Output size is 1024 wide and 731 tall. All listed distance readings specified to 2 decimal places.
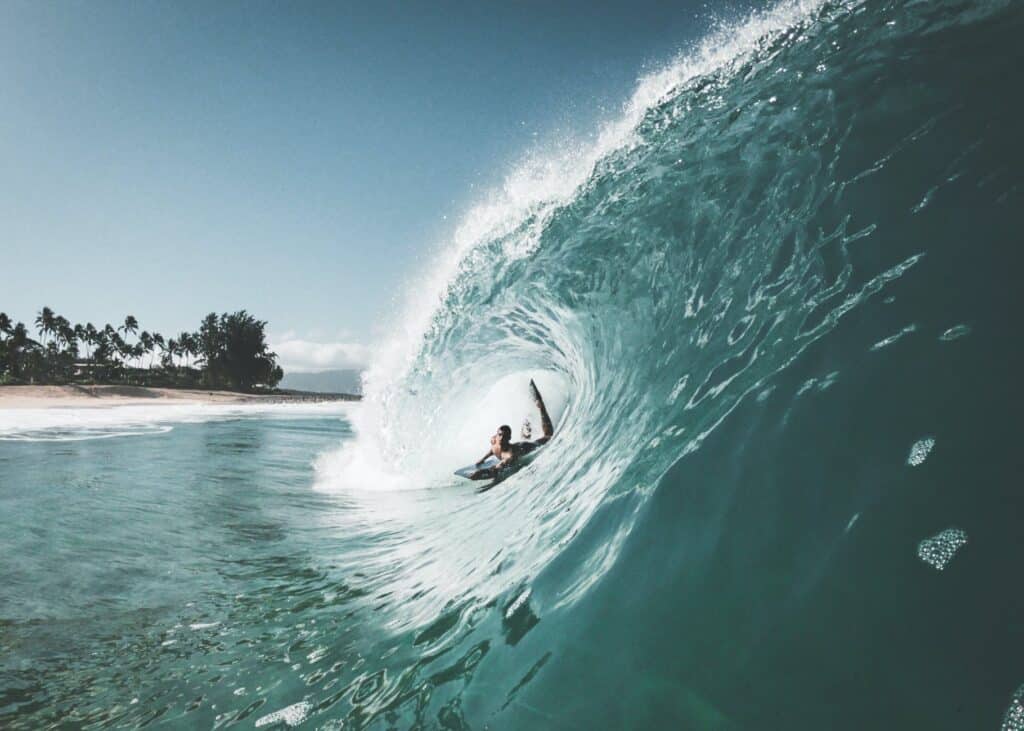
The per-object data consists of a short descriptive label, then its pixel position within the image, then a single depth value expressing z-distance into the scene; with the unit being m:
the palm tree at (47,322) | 91.94
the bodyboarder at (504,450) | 7.94
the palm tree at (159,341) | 110.69
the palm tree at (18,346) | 76.94
